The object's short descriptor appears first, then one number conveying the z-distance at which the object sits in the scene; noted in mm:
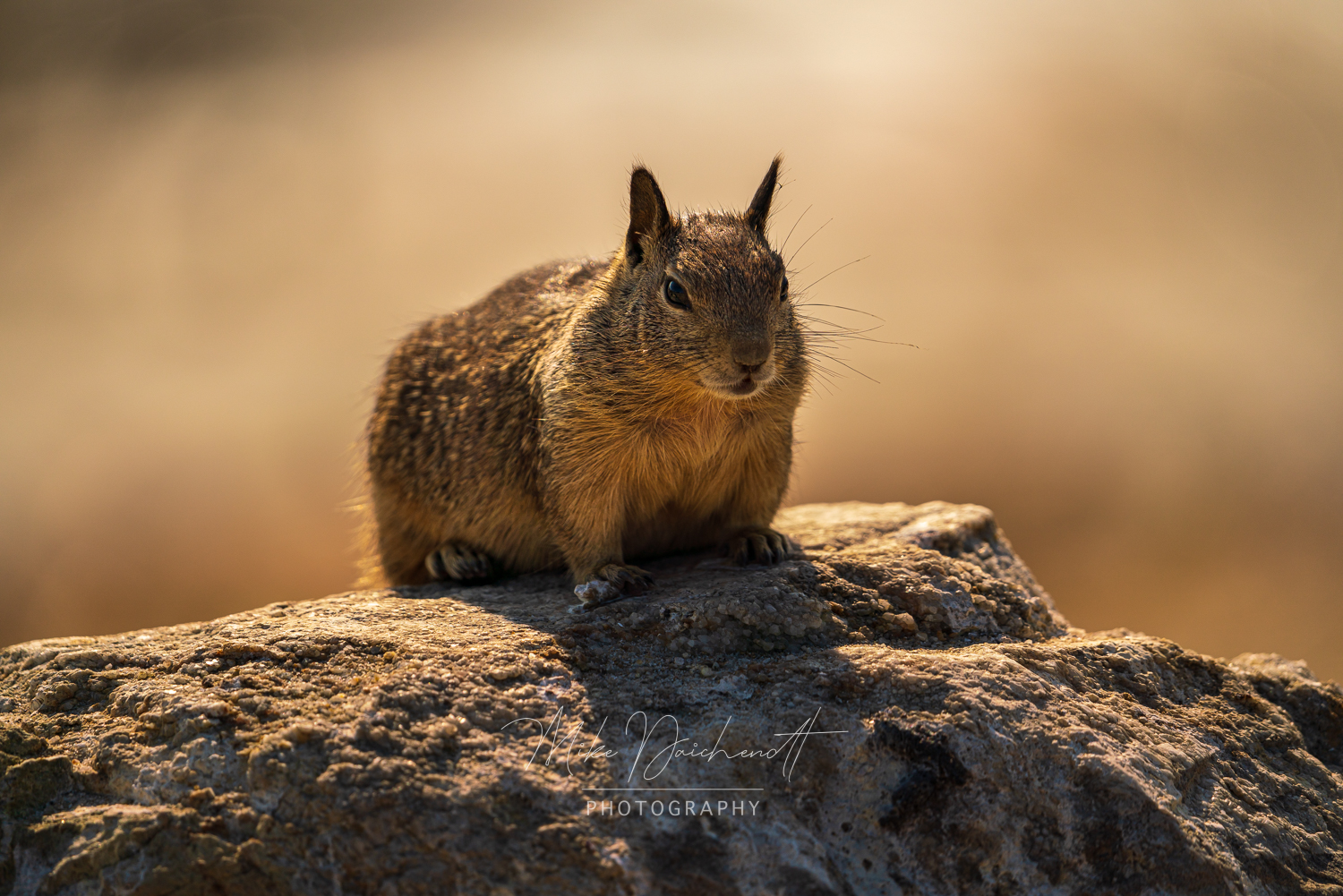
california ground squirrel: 8780
